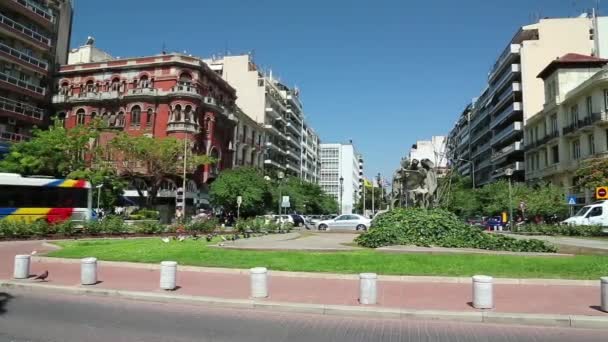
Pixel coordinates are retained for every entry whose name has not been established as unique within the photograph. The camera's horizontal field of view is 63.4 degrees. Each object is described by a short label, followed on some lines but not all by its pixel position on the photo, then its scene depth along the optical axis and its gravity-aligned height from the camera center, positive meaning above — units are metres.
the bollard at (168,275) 10.80 -1.27
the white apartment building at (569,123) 42.50 +10.30
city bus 27.86 +0.88
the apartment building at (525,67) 61.44 +20.69
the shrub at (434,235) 16.59 -0.38
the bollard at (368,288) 9.34 -1.25
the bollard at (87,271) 11.41 -1.32
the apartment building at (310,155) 118.25 +17.14
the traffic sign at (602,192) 26.77 +1.98
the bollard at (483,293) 8.88 -1.22
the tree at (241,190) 48.62 +2.87
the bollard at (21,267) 12.38 -1.36
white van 31.39 +0.78
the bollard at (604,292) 8.59 -1.11
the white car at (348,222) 37.81 -0.07
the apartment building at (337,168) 162.12 +17.75
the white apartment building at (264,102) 81.38 +20.10
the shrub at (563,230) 29.19 -0.16
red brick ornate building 52.84 +12.70
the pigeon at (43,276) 12.02 -1.52
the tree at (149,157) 43.75 +5.46
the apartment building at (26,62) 45.66 +14.93
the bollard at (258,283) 9.93 -1.28
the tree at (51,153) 38.72 +4.83
